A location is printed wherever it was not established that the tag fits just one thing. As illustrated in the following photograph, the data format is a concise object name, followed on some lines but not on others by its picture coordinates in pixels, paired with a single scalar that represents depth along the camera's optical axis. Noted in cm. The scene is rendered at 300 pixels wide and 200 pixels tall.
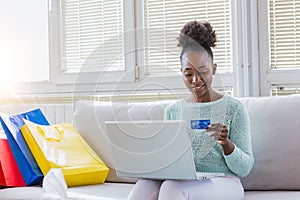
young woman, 176
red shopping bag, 229
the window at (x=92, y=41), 303
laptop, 167
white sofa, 205
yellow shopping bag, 227
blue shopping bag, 225
